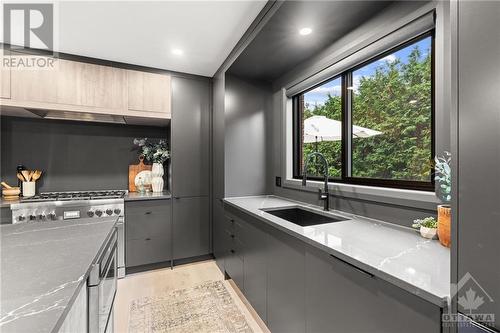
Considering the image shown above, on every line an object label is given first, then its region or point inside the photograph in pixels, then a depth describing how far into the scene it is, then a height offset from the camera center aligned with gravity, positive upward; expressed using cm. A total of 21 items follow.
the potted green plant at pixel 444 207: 103 -20
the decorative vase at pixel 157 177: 301 -17
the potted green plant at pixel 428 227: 115 -33
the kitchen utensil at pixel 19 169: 252 -5
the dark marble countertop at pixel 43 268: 56 -37
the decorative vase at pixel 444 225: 103 -28
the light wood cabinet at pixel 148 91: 264 +86
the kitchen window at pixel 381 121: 142 +33
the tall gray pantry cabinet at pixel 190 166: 282 -2
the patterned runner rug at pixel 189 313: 179 -128
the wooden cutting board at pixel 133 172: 306 -11
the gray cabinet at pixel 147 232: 261 -80
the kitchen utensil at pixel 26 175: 250 -12
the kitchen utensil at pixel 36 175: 255 -12
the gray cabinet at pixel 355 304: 75 -55
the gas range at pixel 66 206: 220 -43
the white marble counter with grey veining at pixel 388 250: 74 -38
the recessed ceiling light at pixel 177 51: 233 +116
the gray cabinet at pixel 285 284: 130 -75
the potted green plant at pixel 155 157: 298 +9
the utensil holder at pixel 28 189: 251 -27
